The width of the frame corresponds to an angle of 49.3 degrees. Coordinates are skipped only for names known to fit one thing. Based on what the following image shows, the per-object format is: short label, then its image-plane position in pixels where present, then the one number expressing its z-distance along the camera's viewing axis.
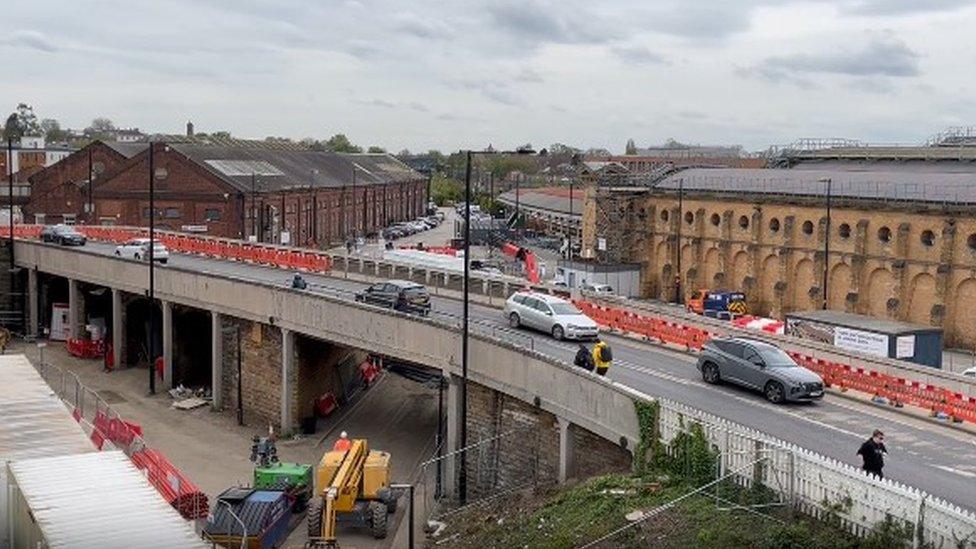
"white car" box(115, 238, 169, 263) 53.86
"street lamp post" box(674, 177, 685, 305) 71.18
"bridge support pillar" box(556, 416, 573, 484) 26.22
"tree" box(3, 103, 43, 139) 181.12
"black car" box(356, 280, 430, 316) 37.59
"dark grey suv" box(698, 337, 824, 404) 26.61
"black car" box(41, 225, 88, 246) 61.03
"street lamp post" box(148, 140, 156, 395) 46.66
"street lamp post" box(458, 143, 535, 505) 28.81
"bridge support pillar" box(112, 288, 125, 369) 52.53
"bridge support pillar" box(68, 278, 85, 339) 56.97
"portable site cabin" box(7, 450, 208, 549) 15.90
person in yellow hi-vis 27.36
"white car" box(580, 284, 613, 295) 62.44
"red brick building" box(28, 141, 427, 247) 80.56
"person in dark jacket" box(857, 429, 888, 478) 19.56
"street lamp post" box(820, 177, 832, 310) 57.36
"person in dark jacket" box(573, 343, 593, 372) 27.44
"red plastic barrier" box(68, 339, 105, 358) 55.34
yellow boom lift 27.12
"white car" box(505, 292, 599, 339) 35.00
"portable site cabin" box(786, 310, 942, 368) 37.47
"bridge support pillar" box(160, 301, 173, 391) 48.09
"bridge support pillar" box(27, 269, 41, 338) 59.78
